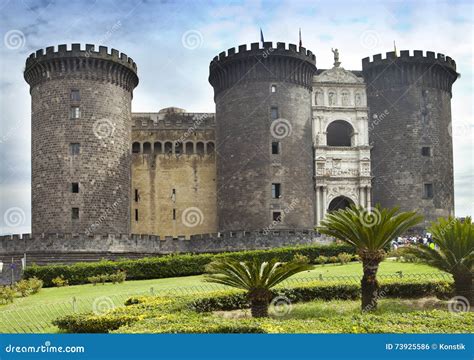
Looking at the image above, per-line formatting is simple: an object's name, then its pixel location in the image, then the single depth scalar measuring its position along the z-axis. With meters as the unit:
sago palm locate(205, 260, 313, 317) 18.36
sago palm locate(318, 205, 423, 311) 19.42
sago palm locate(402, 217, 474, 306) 20.33
